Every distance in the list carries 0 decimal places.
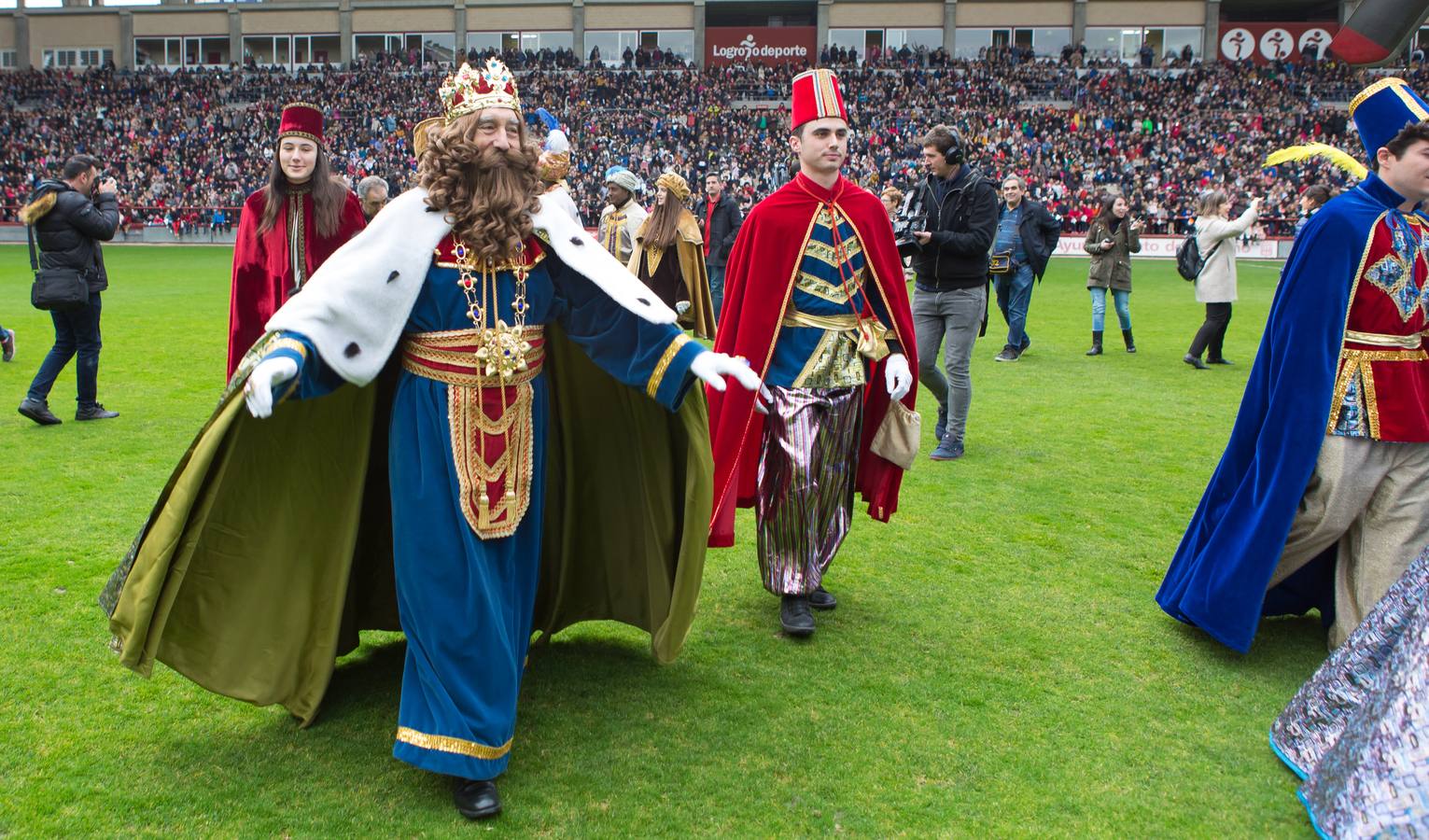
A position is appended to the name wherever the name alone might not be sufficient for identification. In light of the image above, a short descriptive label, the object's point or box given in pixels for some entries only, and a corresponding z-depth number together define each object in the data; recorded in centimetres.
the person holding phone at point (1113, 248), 1260
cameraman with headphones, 734
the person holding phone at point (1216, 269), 1164
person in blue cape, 434
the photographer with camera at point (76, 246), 865
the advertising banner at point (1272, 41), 4697
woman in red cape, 605
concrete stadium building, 4791
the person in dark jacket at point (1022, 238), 1205
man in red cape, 486
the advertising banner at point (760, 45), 4884
